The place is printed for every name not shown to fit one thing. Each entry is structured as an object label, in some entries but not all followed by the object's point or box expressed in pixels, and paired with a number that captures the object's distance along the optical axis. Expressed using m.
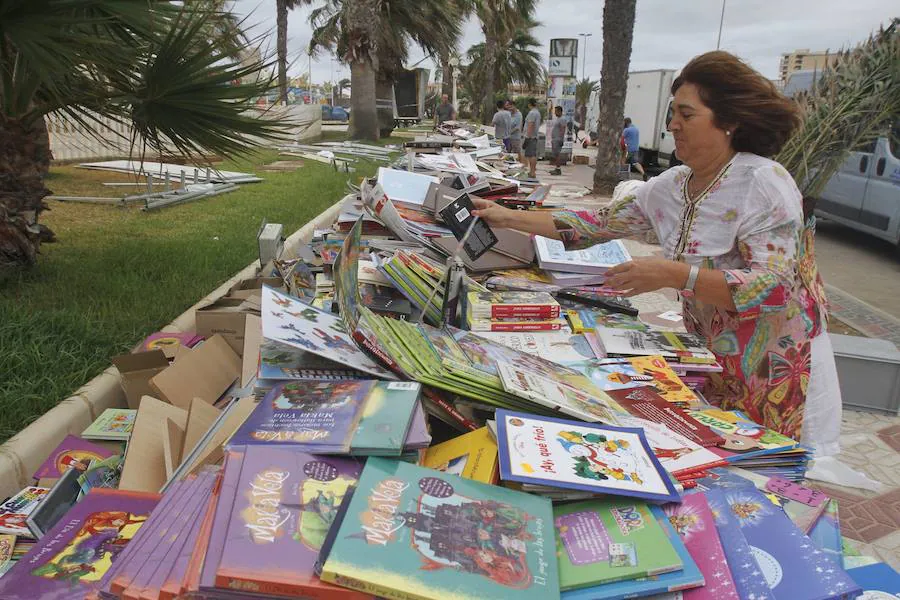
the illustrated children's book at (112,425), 2.62
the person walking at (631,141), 15.90
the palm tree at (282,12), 26.17
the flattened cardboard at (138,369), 2.80
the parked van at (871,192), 8.23
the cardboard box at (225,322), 3.18
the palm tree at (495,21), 29.23
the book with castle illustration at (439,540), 1.00
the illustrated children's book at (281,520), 0.99
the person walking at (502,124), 18.20
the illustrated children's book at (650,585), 1.05
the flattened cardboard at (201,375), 2.53
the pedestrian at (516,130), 18.13
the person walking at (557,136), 17.73
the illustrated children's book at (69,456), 2.28
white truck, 18.36
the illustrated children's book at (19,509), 1.82
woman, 1.86
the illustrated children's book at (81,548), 1.30
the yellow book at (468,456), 1.30
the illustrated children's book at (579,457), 1.24
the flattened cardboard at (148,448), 1.88
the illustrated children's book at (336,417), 1.29
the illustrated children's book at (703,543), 1.08
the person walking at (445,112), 28.86
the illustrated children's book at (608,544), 1.08
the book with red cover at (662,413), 1.65
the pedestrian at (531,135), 16.27
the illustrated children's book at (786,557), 1.10
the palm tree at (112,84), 3.31
